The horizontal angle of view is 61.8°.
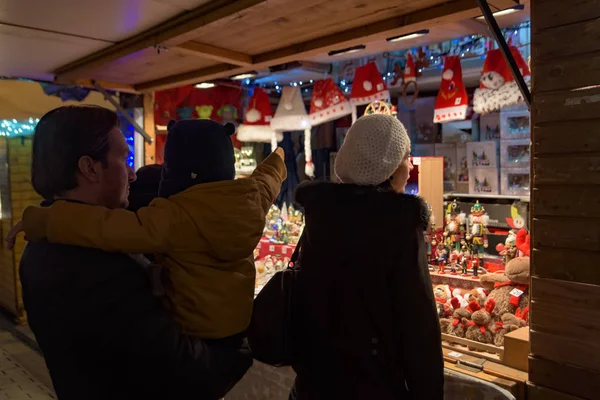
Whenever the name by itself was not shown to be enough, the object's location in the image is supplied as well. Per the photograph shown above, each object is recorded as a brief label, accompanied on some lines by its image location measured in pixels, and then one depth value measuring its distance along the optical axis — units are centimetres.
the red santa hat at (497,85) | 358
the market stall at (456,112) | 190
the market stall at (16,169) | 455
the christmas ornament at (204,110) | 567
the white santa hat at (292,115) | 523
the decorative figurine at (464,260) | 318
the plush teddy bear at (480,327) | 248
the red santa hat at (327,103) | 480
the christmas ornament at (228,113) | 579
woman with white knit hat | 143
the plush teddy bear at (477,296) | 270
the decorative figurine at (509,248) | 294
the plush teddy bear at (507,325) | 243
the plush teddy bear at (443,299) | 277
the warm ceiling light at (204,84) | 424
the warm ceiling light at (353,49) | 307
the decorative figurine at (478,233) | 330
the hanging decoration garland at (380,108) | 378
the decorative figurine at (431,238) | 341
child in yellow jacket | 104
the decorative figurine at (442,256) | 336
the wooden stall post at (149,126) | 464
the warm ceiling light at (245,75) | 412
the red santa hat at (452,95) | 406
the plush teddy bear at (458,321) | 260
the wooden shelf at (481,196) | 470
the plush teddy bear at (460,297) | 279
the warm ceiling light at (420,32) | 282
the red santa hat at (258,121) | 556
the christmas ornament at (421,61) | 437
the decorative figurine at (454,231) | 340
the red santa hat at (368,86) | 448
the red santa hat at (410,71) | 430
